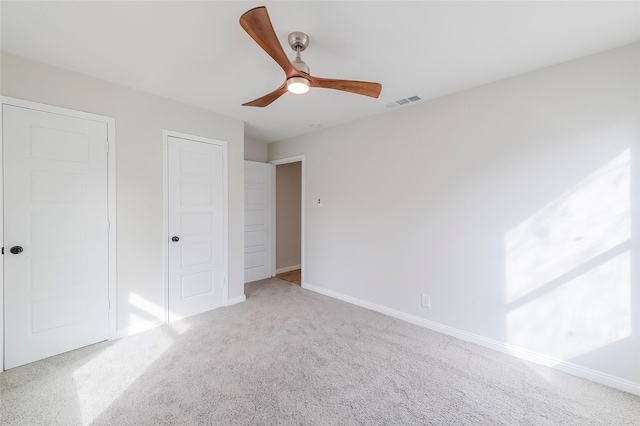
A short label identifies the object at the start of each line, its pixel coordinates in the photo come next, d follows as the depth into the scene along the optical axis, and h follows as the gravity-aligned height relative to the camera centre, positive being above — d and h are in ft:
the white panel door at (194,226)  10.13 -0.59
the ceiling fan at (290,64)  4.42 +3.03
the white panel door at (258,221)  14.88 -0.53
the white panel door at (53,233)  7.13 -0.62
